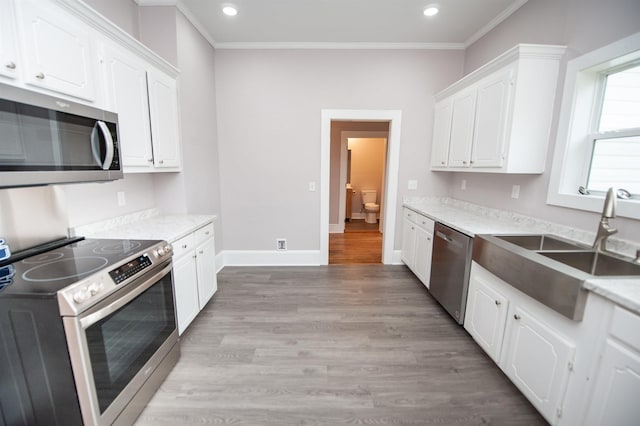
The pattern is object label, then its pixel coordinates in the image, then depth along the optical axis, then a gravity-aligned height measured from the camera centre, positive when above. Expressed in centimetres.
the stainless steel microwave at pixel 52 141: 110 +15
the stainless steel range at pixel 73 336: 110 -75
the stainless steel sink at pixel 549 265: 133 -54
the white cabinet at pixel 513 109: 216 +61
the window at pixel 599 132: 175 +34
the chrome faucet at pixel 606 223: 160 -28
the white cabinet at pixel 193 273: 212 -91
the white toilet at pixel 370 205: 702 -81
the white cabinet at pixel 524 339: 141 -103
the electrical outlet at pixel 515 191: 254 -13
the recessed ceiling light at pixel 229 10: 269 +170
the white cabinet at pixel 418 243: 303 -86
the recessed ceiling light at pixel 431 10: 266 +172
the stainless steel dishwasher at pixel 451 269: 229 -89
